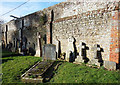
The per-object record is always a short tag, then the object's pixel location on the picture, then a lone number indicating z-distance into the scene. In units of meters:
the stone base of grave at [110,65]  5.47
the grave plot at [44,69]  5.07
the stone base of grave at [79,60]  7.08
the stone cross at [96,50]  6.44
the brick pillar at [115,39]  5.70
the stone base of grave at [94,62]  6.22
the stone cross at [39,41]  11.01
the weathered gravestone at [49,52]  7.61
